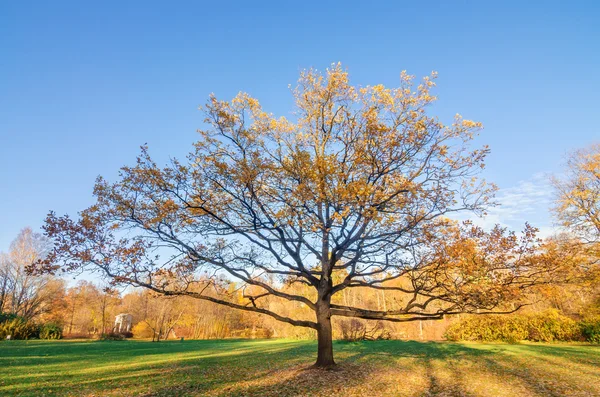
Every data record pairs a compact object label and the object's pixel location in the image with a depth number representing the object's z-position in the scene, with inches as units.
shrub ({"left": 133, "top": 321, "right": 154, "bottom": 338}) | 1771.7
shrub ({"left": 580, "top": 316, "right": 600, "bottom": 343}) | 702.8
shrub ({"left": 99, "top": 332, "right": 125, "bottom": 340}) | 1364.4
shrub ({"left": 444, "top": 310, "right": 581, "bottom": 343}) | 752.3
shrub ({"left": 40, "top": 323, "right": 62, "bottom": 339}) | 1187.9
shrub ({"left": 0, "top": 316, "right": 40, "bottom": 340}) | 1059.2
